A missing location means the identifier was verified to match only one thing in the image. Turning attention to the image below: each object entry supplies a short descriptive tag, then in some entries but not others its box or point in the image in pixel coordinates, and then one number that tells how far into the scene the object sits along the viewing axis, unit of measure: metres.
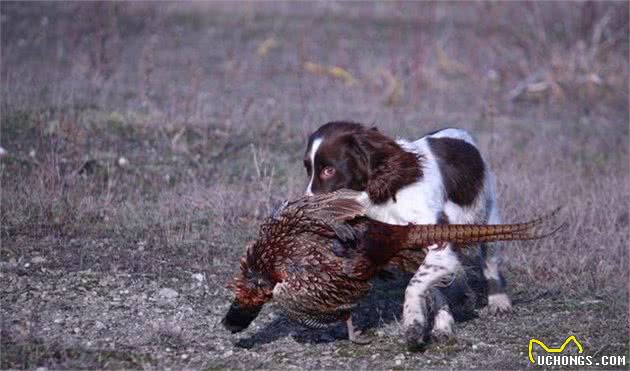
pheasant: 11.57
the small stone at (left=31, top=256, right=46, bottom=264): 14.56
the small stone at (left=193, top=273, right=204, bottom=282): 14.61
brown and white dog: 12.52
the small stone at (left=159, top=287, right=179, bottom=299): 13.74
